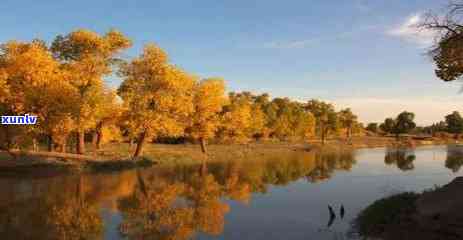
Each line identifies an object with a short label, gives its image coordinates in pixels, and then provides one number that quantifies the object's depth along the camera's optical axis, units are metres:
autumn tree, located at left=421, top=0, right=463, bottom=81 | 26.59
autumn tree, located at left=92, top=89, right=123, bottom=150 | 57.81
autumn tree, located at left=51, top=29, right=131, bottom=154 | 57.59
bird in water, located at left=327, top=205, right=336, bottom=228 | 25.77
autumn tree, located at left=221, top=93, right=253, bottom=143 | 90.94
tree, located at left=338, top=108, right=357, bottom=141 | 190.88
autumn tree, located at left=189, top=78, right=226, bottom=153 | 79.94
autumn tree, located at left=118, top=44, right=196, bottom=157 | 63.66
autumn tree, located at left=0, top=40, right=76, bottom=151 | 52.09
